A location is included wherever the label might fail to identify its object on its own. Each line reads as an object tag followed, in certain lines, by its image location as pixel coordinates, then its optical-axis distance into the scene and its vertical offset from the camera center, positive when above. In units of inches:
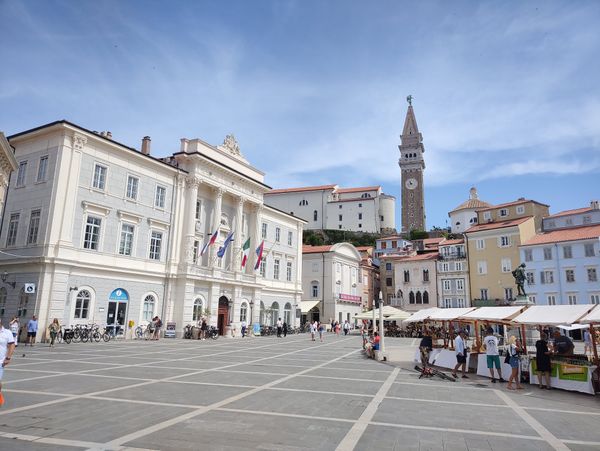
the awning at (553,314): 532.4 +8.1
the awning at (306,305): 2146.3 +46.8
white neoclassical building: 1025.5 +218.4
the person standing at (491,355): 577.5 -48.3
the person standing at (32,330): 893.2 -45.6
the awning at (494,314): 647.3 +7.8
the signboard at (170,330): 1261.1 -54.6
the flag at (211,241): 1360.7 +223.6
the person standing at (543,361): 528.4 -50.2
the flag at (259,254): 1611.7 +221.4
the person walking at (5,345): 340.2 -30.1
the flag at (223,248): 1403.8 +209.2
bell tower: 4466.0 +1518.2
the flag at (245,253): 1491.1 +223.9
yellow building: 1989.4 +343.6
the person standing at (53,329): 872.0 -44.0
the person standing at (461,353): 618.8 -51.0
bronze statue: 959.4 +93.8
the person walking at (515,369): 520.4 -59.1
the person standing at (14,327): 810.8 -36.4
